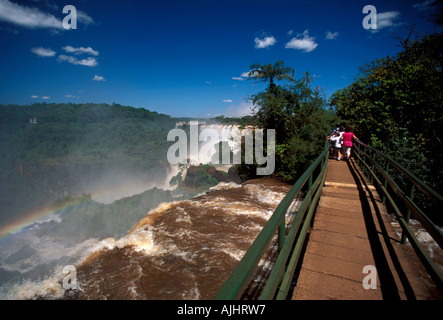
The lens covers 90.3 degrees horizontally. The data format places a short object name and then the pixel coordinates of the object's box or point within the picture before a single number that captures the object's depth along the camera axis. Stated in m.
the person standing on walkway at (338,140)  10.40
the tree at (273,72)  24.05
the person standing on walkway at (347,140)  9.77
